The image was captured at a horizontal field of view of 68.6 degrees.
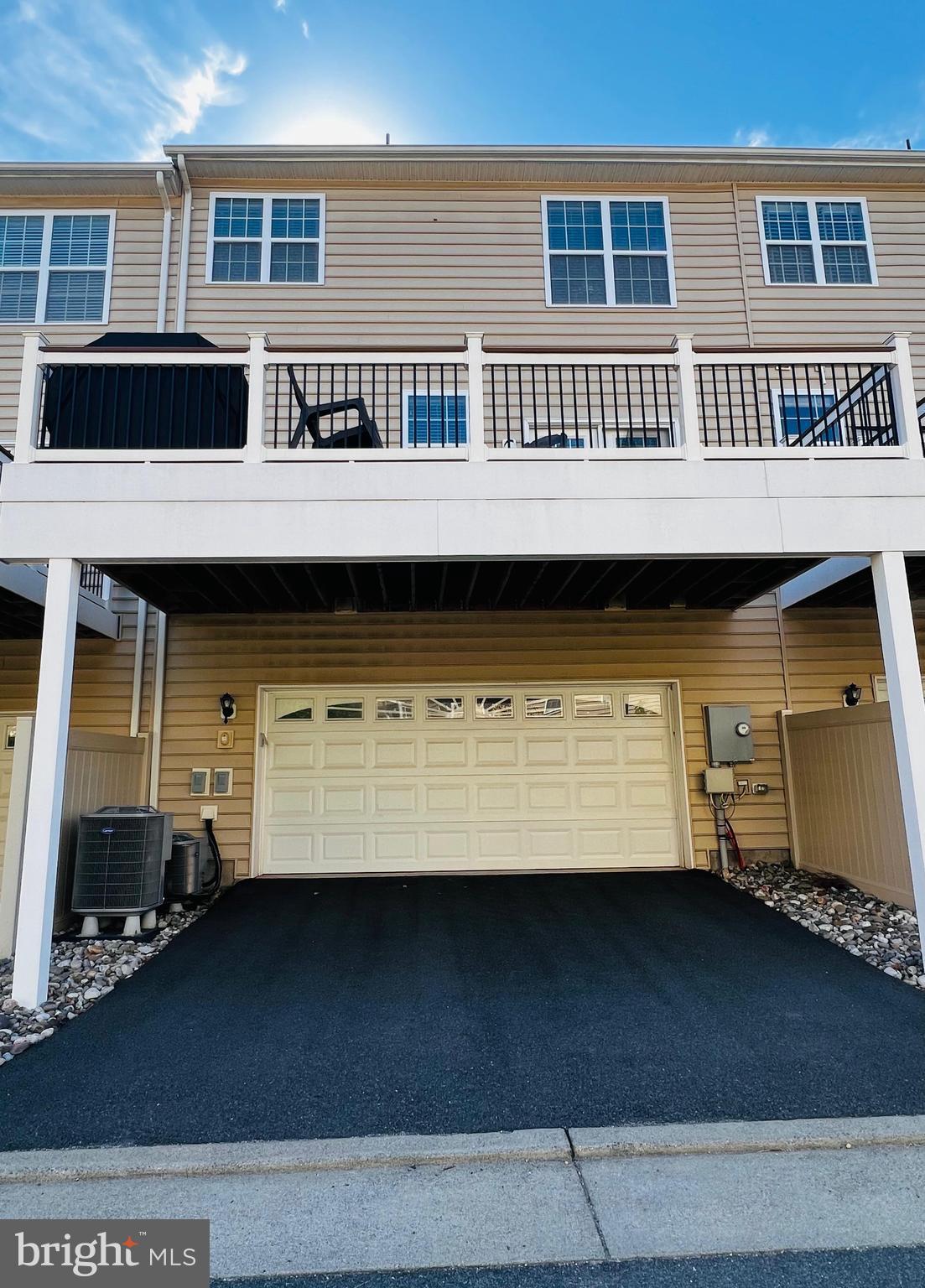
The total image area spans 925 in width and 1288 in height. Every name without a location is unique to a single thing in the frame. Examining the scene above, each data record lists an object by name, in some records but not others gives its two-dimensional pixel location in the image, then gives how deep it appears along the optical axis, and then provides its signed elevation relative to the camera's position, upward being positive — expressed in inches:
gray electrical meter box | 255.0 +9.6
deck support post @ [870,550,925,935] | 151.6 +16.1
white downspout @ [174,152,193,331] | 281.3 +217.4
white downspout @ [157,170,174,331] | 282.0 +212.8
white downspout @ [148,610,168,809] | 250.2 +24.4
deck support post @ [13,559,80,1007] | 144.6 -2.9
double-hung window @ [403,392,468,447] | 282.2 +143.4
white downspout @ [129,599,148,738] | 251.8 +39.4
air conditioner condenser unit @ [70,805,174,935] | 194.9 -26.7
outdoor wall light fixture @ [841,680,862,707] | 265.0 +25.0
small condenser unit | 218.7 -31.6
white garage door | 254.5 -4.6
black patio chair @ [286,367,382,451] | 182.9 +94.5
